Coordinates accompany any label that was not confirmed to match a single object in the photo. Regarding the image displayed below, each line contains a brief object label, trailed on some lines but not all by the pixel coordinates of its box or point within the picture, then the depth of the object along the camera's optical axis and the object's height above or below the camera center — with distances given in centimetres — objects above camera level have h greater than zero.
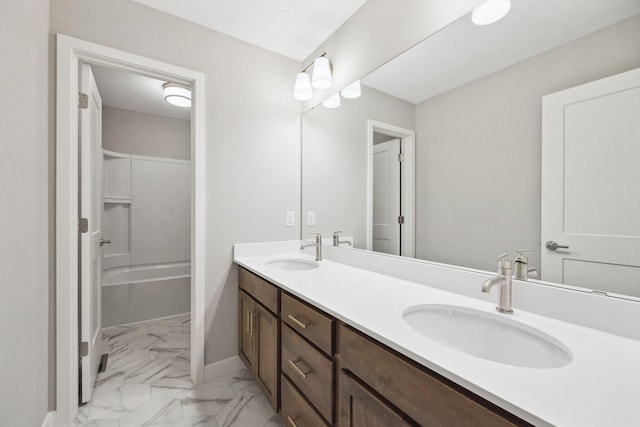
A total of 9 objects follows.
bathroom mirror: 82 +36
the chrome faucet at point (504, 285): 89 -23
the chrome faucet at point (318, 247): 194 -24
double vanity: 52 -35
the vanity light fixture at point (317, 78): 186 +95
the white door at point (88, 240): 158 -17
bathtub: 279 -87
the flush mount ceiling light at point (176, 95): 261 +116
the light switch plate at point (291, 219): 221 -5
